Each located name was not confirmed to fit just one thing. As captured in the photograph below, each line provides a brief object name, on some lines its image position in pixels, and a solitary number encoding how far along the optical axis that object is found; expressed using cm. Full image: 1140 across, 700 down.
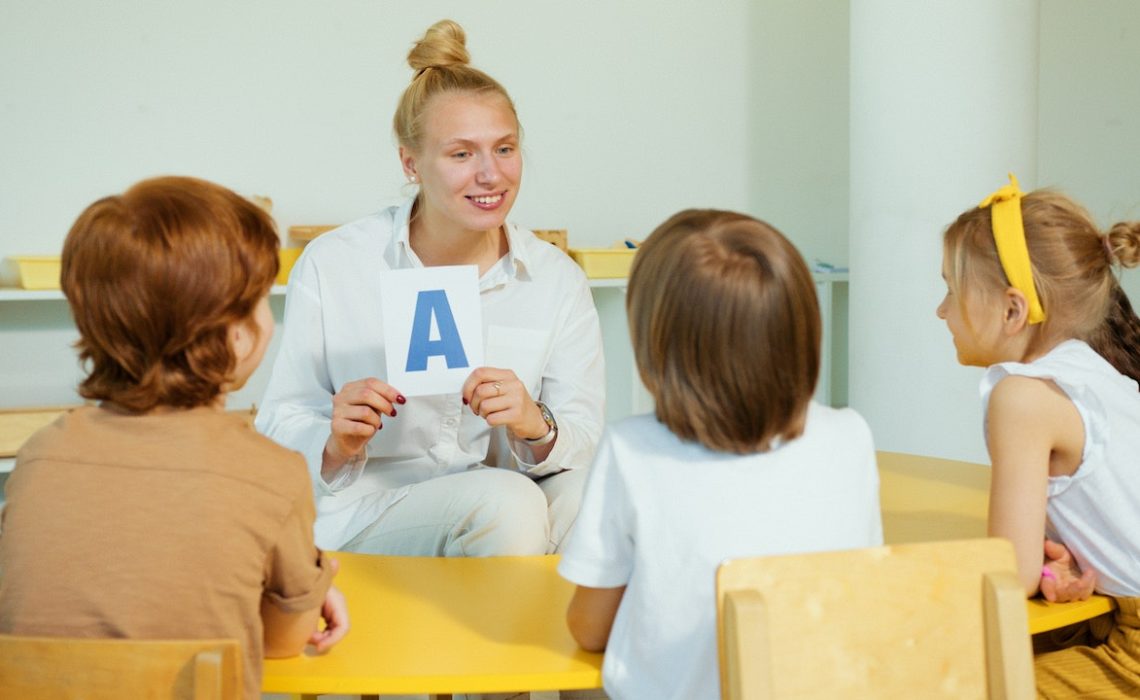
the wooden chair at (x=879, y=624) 121
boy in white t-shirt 132
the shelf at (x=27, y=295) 364
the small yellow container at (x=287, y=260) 397
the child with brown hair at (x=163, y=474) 124
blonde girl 163
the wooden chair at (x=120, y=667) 114
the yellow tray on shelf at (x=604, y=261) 423
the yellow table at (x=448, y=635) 130
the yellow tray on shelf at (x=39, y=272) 371
